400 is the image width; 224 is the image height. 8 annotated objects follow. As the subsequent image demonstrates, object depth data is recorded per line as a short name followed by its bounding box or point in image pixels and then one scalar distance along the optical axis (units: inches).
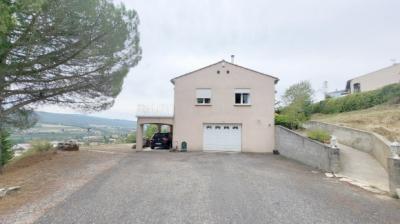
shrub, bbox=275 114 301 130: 789.2
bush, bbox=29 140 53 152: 687.7
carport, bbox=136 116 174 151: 801.6
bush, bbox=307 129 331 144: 571.5
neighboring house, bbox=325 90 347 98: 1950.4
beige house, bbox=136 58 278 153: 780.6
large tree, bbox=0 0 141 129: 370.6
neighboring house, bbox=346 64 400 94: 1262.3
